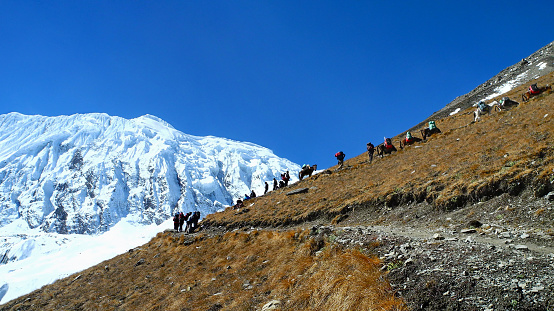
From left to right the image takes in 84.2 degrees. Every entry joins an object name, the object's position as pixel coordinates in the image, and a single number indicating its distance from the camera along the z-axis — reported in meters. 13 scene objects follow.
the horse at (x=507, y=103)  29.69
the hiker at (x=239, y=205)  33.08
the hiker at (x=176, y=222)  33.00
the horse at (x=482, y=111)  31.36
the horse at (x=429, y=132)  32.44
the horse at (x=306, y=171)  37.38
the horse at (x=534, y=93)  29.88
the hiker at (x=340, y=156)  35.44
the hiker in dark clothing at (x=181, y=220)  32.56
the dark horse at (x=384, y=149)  31.50
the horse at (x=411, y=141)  31.49
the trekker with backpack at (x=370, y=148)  30.76
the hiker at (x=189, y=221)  30.47
